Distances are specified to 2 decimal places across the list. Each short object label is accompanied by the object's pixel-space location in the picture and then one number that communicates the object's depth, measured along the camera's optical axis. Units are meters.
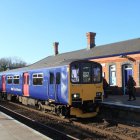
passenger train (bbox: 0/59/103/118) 9.76
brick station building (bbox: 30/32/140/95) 16.12
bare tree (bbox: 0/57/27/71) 71.05
